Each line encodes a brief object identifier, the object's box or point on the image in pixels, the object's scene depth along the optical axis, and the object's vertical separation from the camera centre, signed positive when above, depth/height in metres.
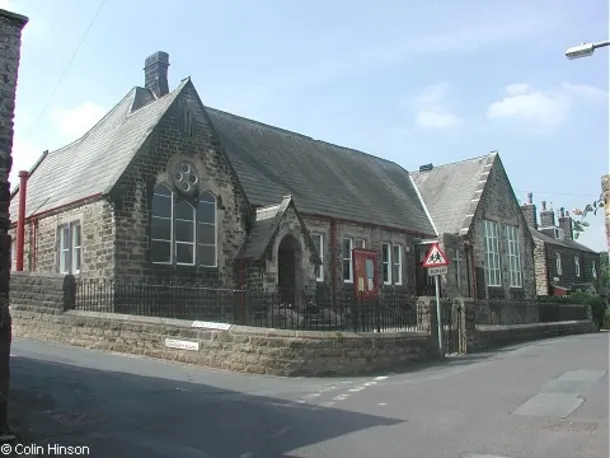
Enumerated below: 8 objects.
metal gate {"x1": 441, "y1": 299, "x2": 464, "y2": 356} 16.69 -0.76
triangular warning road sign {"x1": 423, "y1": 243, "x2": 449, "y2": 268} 15.64 +1.02
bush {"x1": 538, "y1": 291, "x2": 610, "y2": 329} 32.62 -0.40
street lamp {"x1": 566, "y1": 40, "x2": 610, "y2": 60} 8.77 +3.52
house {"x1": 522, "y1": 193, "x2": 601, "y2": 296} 45.72 +3.05
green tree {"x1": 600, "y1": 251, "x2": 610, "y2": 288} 59.62 +2.16
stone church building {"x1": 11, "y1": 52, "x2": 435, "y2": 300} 18.59 +3.33
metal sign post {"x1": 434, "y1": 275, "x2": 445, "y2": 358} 15.66 -0.75
